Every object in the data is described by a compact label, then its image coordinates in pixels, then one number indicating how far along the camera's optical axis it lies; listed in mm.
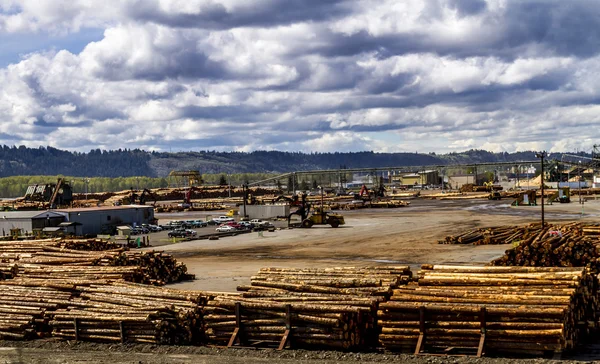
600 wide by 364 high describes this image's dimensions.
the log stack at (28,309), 29531
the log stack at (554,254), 40416
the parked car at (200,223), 102000
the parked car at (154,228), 94062
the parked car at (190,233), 83988
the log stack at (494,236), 62812
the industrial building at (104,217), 90875
